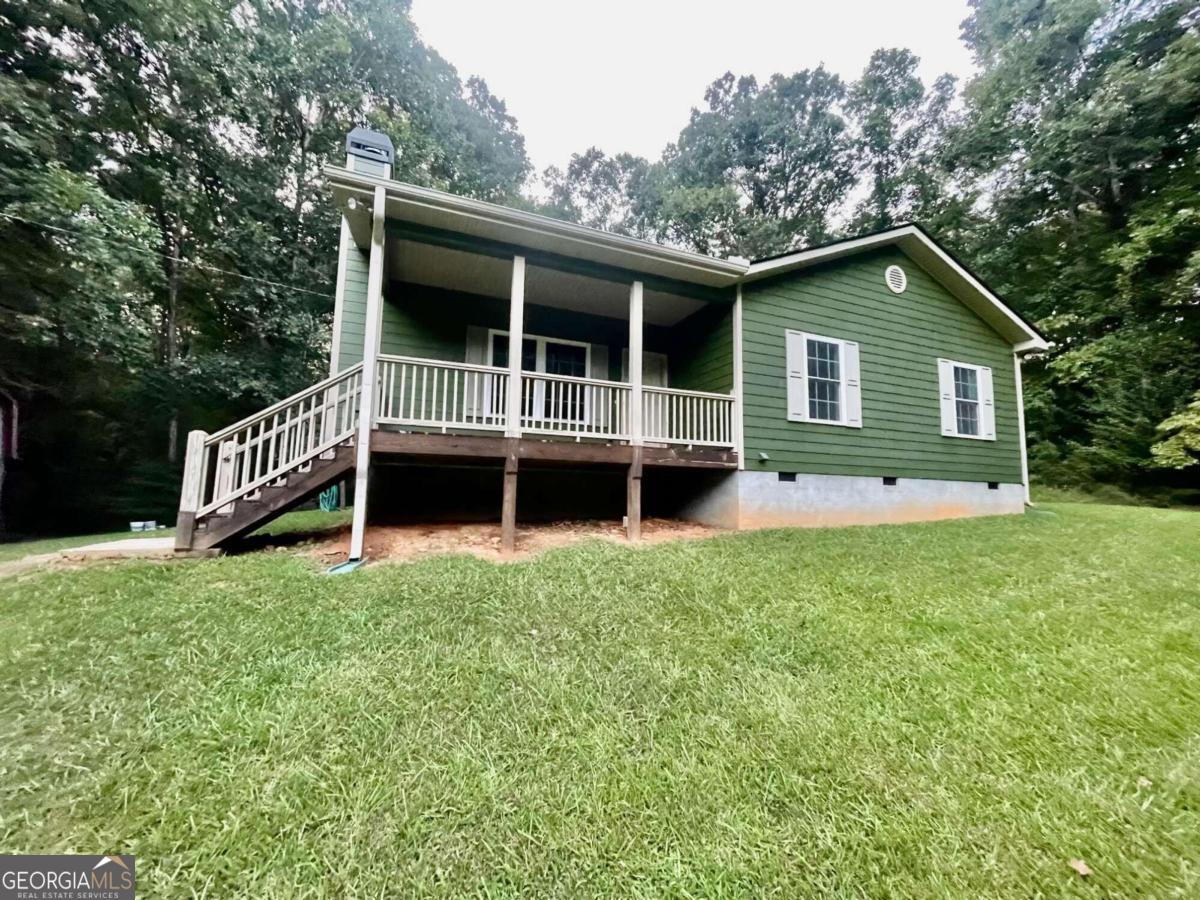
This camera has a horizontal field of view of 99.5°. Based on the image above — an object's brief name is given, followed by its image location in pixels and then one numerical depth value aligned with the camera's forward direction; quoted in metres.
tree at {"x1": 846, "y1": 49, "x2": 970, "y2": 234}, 21.33
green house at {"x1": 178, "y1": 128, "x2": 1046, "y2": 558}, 5.68
